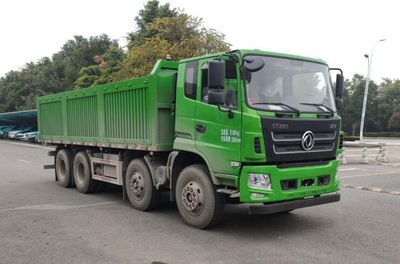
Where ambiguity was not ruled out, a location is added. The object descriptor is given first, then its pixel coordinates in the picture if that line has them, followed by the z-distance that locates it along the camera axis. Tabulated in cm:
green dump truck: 628
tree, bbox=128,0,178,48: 3506
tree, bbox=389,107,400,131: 6625
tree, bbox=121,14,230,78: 2186
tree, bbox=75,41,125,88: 3049
